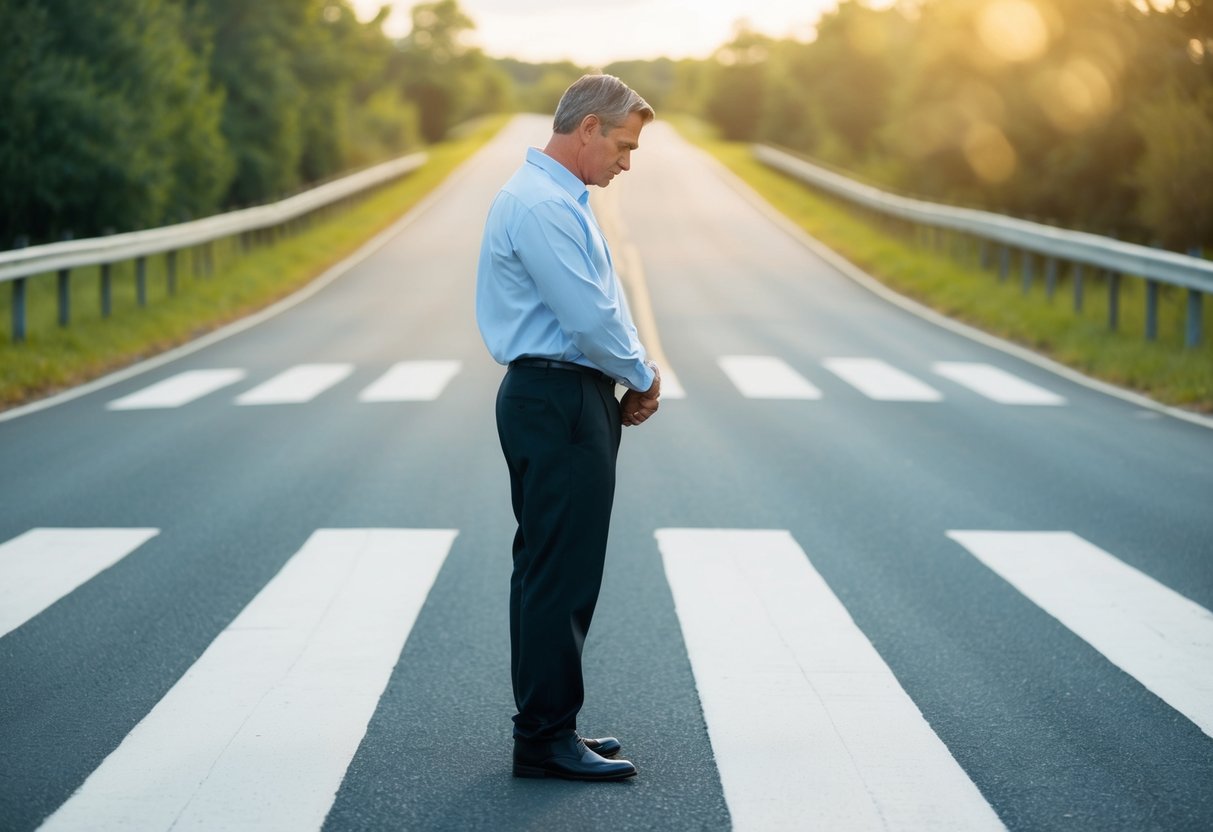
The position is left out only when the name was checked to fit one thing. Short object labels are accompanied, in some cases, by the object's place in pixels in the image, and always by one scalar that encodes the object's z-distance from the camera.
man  4.31
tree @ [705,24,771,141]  87.19
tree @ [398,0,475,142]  104.38
